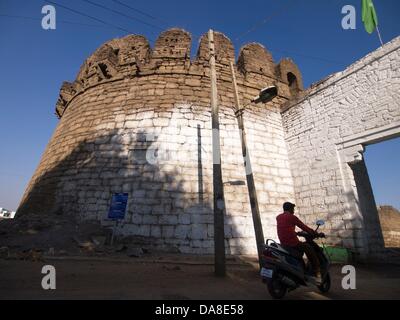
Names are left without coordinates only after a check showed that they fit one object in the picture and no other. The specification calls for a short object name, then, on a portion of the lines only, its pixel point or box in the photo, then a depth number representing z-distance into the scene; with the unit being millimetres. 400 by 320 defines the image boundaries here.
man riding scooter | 3533
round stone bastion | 6914
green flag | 6801
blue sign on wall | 6133
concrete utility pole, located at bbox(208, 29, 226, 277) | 4633
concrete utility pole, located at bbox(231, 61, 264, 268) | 5133
